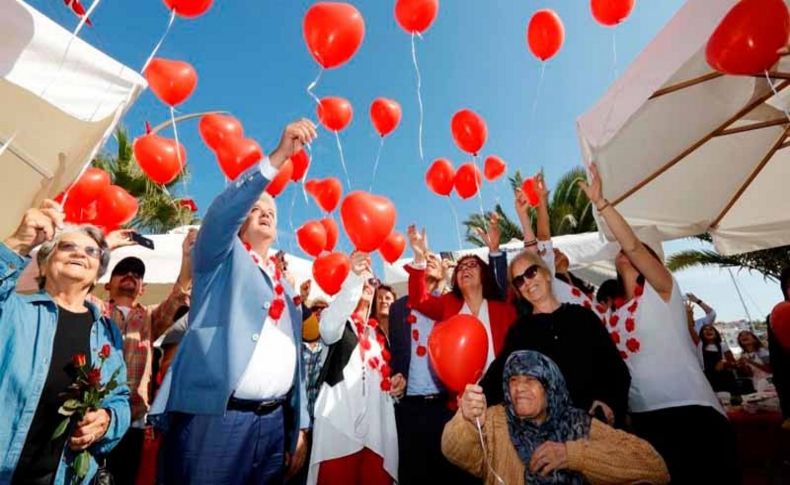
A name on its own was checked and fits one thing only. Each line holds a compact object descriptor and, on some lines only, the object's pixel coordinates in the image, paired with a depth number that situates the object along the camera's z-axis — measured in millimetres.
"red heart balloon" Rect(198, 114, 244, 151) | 3848
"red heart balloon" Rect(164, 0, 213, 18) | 3090
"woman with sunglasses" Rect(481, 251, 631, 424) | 2359
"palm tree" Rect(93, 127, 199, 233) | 12211
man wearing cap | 2971
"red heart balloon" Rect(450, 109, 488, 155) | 4871
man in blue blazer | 1928
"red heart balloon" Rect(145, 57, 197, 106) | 3586
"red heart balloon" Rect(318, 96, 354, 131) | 4723
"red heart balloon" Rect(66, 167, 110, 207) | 3615
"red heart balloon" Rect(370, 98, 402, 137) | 5027
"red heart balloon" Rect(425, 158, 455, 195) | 5465
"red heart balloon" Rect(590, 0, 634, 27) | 3795
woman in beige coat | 1986
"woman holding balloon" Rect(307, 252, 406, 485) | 2855
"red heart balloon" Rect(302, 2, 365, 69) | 3367
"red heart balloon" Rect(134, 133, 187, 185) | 3879
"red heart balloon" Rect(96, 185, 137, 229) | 3820
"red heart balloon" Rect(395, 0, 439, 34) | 4223
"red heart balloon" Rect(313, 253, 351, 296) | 4227
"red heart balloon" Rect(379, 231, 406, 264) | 4848
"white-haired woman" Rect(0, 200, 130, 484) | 1693
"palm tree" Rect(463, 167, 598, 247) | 15453
